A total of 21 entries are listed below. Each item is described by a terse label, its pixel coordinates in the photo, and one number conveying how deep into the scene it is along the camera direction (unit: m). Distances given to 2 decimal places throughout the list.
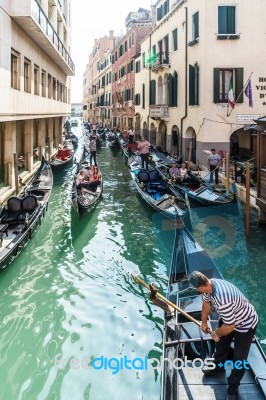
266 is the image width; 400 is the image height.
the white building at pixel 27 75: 10.69
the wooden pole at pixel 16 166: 11.53
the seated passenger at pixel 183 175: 13.23
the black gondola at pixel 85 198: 10.11
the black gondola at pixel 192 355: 3.48
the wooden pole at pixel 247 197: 9.10
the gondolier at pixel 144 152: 16.68
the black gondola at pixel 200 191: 11.15
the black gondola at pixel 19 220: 7.00
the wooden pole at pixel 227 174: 12.13
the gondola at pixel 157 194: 10.16
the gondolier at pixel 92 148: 18.41
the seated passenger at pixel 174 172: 13.35
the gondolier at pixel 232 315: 3.31
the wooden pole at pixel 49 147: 21.79
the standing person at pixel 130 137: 26.36
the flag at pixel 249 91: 13.79
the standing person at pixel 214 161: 13.80
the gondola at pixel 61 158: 17.84
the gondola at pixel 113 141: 28.36
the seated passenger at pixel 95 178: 12.58
